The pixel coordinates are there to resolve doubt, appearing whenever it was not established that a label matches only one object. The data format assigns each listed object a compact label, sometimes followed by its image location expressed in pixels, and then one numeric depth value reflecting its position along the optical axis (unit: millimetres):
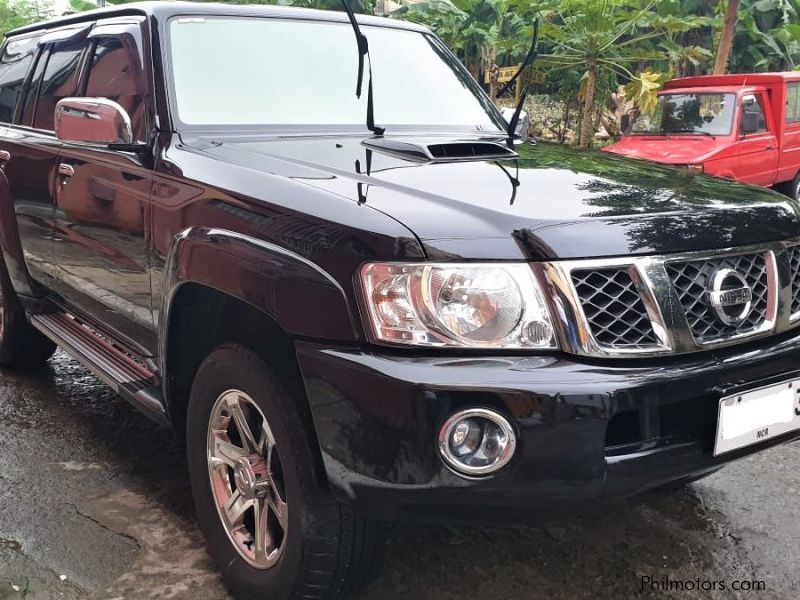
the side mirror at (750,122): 9508
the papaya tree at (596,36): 12742
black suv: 1797
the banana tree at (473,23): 16453
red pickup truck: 9141
